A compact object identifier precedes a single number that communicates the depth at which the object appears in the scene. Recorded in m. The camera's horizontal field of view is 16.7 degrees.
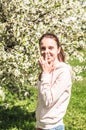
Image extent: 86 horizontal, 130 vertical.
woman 3.53
